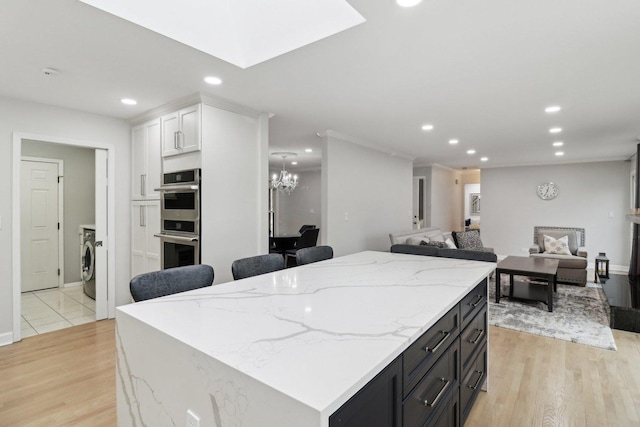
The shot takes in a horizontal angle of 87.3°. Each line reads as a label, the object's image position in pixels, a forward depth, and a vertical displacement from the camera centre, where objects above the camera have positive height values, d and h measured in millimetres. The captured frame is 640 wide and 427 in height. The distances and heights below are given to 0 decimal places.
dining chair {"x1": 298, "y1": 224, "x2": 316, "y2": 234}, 8914 -501
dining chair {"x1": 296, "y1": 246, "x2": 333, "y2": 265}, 2760 -400
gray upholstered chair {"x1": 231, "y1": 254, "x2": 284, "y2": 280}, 2270 -410
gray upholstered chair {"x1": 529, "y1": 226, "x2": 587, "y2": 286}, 5559 -831
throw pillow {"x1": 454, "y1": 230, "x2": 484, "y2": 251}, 6438 -612
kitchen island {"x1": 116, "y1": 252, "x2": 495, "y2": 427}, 826 -421
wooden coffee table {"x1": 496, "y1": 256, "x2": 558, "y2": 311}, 4277 -840
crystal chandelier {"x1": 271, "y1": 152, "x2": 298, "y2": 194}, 7066 +599
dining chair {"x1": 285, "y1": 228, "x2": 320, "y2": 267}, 6438 -638
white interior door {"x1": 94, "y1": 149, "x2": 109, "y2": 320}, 3947 -351
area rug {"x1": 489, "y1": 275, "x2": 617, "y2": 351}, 3488 -1298
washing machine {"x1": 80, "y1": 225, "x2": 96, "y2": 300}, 4496 -726
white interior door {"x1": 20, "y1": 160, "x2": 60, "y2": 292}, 5137 -292
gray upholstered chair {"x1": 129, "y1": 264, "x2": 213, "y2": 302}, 1746 -414
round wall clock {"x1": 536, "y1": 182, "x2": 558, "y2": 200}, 8000 +450
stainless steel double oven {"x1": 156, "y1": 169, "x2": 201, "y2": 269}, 3262 -104
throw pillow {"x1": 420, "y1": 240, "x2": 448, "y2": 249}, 4975 -521
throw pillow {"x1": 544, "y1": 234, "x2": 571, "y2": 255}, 6102 -668
